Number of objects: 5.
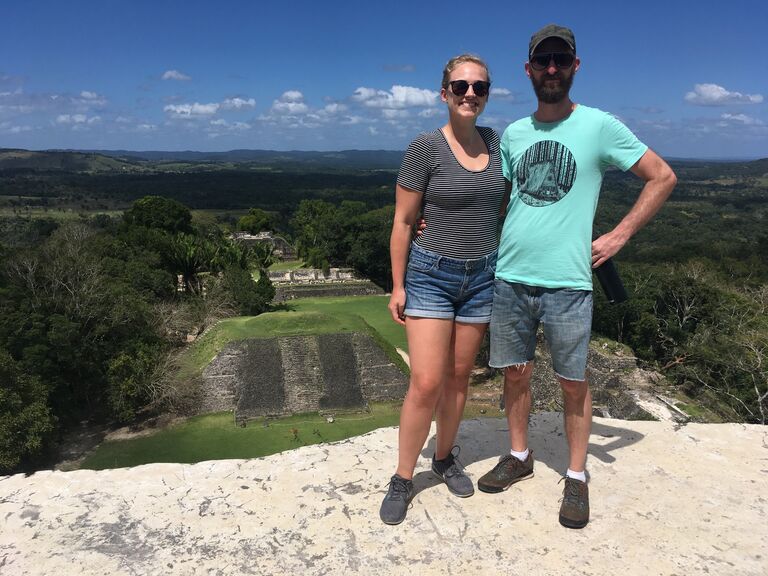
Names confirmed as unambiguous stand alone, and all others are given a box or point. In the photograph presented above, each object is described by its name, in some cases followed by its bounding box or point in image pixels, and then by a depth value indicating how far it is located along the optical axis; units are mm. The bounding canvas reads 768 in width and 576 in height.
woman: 2859
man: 2875
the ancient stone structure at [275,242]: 41362
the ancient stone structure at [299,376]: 16719
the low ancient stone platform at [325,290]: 32312
